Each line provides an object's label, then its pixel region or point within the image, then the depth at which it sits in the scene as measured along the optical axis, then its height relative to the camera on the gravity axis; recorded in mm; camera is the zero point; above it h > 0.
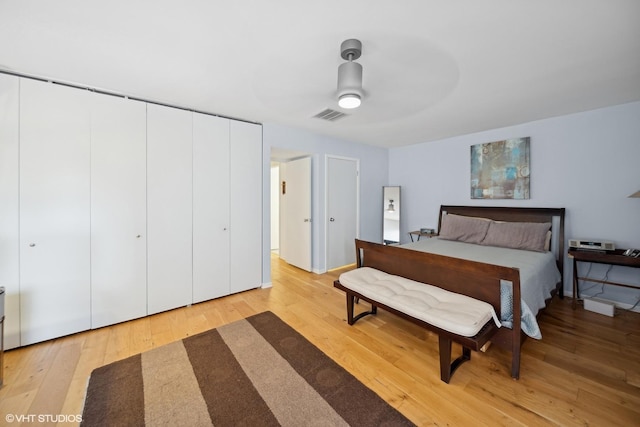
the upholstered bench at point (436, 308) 1598 -716
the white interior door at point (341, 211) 4179 +11
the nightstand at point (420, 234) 4282 -394
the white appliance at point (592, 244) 2717 -374
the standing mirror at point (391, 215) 4754 -67
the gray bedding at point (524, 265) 1812 -543
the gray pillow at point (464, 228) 3506 -248
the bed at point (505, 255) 1808 -490
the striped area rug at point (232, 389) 1421 -1195
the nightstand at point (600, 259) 2473 -499
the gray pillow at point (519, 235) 3053 -303
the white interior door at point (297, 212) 4160 -18
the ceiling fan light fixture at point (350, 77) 1705 +956
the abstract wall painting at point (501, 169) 3432 +636
